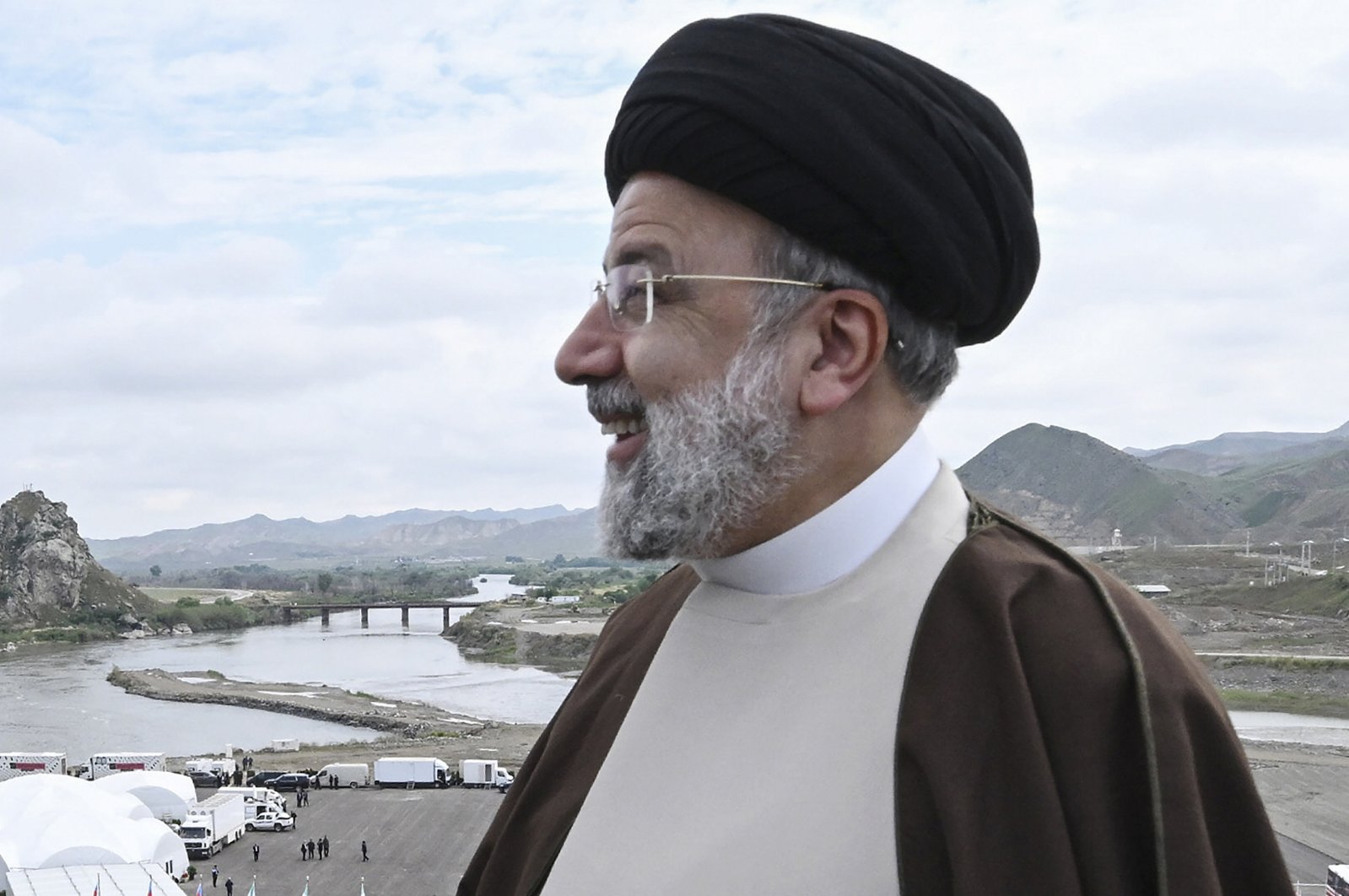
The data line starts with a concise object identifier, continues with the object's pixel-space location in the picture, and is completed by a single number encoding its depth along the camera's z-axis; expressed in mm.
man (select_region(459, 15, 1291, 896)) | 906
